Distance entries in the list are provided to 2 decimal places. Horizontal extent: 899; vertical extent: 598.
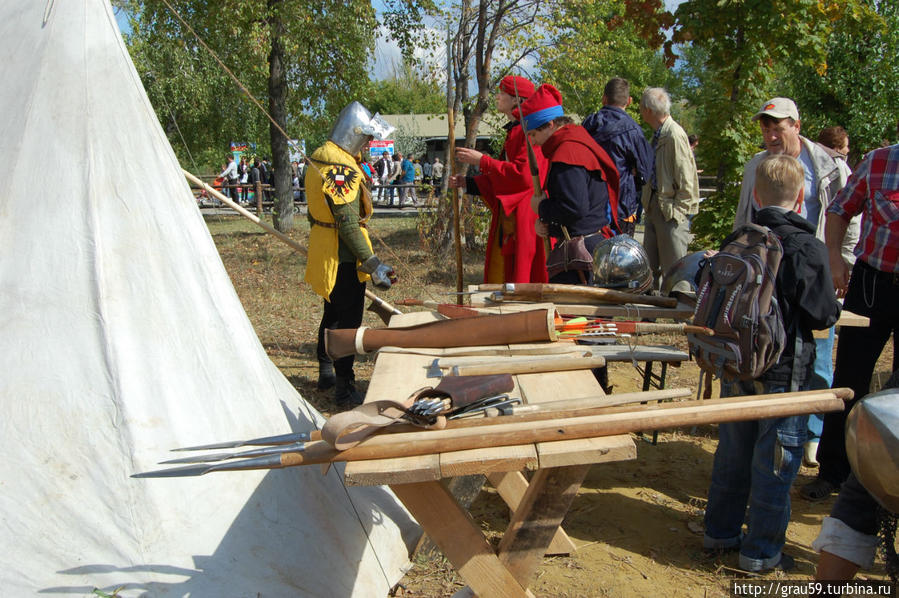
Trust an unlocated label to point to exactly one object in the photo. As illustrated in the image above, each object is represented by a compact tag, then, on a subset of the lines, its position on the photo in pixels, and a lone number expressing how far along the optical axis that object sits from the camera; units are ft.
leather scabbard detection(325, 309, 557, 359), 8.85
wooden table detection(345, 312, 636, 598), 5.71
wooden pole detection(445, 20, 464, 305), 16.25
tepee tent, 8.08
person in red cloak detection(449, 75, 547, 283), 14.89
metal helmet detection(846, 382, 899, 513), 5.35
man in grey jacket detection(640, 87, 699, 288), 18.85
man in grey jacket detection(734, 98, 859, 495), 13.07
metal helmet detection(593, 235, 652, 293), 11.22
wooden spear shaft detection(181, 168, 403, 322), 12.78
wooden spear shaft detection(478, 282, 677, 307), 10.76
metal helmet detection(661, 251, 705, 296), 11.29
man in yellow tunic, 15.44
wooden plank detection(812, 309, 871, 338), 11.18
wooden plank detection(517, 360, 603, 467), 7.20
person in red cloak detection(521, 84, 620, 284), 12.41
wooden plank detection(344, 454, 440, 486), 5.59
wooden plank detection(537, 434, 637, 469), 5.79
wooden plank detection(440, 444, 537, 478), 5.68
